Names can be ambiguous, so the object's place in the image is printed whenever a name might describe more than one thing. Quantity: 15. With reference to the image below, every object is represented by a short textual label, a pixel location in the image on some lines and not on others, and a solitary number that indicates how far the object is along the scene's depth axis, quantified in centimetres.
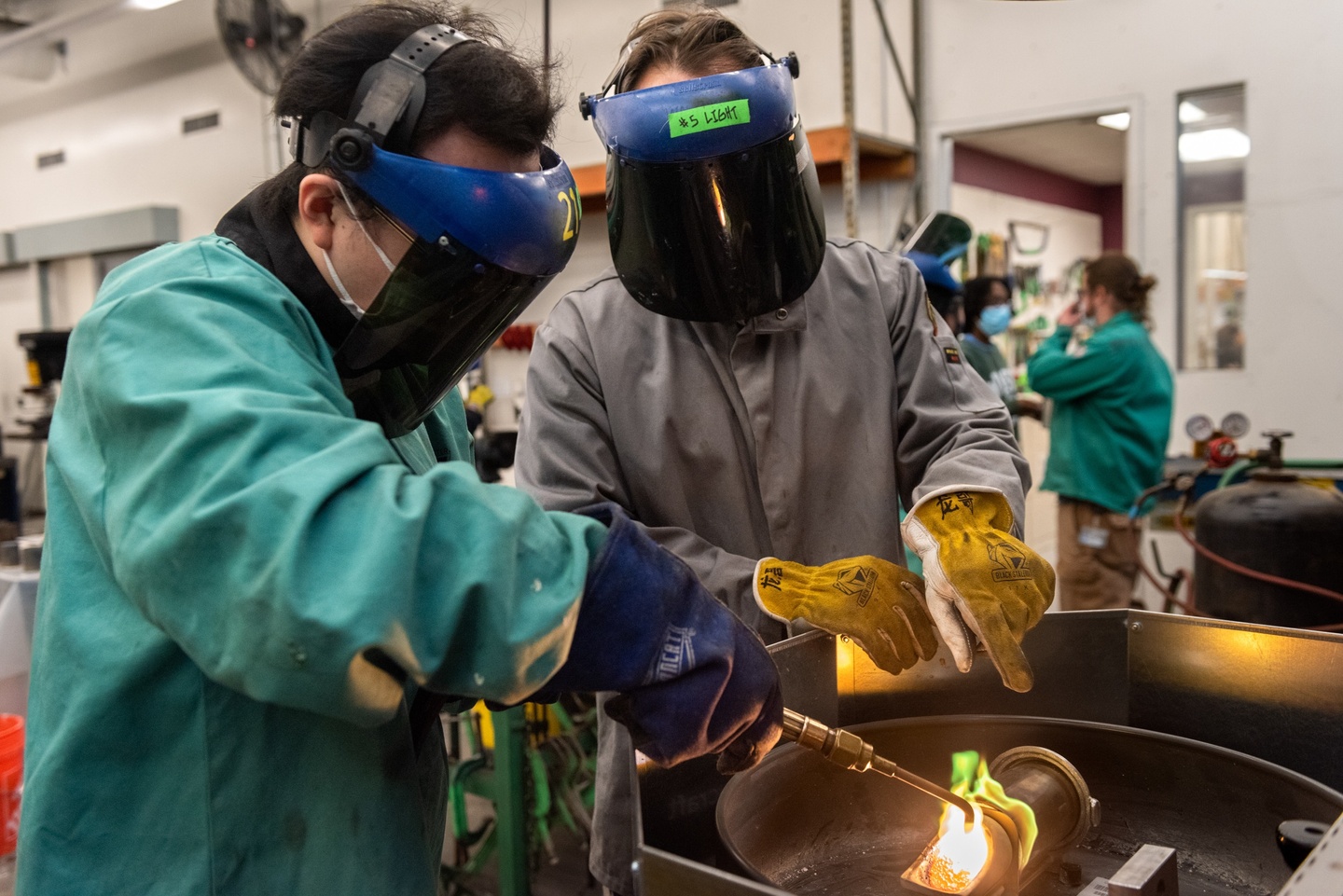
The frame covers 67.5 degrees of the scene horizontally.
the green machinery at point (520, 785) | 253
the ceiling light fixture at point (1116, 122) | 593
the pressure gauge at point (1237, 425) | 386
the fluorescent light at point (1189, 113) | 430
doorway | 571
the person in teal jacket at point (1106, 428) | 386
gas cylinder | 260
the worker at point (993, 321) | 406
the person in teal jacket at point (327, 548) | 60
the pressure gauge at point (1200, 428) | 405
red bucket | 210
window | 422
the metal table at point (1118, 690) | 108
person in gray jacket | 122
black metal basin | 104
